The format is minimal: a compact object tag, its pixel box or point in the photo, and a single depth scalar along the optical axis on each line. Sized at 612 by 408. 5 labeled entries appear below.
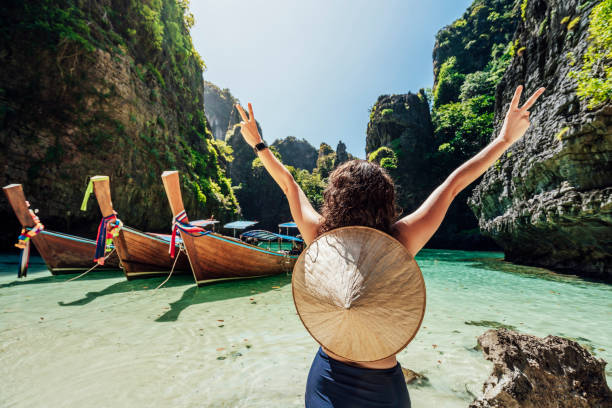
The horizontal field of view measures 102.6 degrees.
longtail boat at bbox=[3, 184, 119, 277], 6.32
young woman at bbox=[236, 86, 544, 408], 0.90
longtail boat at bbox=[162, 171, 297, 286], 4.98
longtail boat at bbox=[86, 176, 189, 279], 6.45
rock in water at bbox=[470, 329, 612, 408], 1.66
